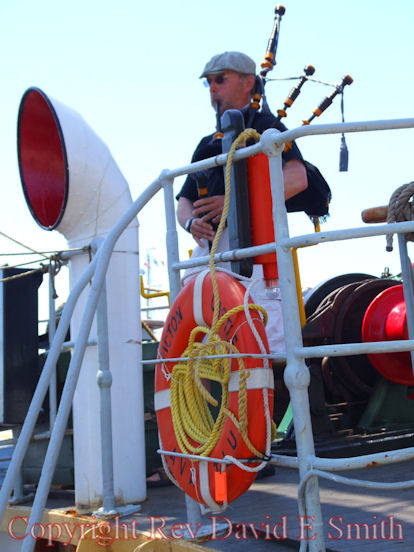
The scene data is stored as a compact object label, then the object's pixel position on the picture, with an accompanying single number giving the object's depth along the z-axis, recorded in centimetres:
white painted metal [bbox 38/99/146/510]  345
